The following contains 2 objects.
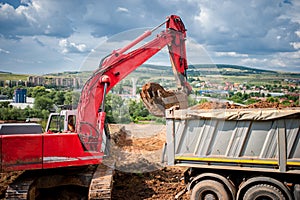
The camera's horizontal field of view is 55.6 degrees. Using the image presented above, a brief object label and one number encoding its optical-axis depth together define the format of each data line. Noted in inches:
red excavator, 220.5
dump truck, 191.5
